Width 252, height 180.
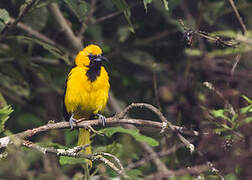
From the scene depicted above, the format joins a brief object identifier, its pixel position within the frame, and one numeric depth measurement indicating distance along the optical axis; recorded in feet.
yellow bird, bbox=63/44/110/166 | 29.32
